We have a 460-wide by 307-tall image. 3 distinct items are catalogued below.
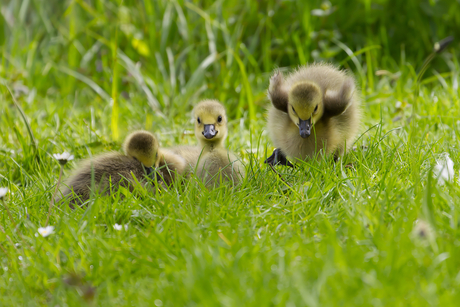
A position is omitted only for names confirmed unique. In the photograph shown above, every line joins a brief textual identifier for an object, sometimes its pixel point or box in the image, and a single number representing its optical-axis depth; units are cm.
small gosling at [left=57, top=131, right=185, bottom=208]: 634
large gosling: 637
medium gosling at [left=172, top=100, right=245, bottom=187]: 652
